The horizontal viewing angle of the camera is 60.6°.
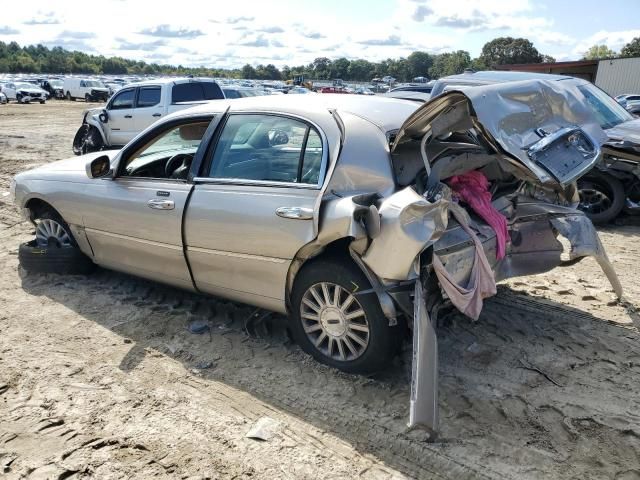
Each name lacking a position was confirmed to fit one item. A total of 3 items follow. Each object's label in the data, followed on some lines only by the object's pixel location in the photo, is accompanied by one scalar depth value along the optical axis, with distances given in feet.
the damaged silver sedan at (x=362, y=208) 10.34
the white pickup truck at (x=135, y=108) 41.70
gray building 124.57
